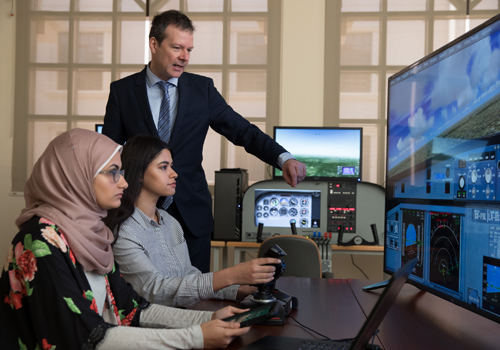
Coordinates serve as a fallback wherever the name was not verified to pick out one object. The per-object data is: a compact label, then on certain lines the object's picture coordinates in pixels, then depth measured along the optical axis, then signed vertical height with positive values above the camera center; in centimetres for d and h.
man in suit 195 +22
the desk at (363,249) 321 -54
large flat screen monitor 98 +1
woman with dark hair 132 -26
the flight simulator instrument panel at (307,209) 333 -28
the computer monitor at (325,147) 346 +19
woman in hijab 92 -23
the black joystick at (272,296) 120 -34
